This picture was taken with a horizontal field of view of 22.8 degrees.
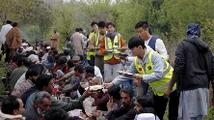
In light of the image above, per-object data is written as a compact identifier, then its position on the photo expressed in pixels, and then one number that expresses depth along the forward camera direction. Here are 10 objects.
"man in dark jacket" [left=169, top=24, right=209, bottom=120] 7.10
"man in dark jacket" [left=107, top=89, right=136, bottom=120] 7.04
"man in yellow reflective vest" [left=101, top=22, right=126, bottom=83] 11.11
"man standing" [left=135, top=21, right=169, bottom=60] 7.93
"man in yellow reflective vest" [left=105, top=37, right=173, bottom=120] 7.09
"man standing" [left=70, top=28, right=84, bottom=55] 16.22
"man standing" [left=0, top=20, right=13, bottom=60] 15.68
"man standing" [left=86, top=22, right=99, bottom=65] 12.72
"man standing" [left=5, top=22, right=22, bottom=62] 15.13
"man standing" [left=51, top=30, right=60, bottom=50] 14.64
